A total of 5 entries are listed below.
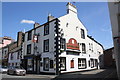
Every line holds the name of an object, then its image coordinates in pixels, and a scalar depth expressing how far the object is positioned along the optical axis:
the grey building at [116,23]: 11.52
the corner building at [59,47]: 18.56
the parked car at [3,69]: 22.90
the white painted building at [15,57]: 27.40
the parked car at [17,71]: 17.88
